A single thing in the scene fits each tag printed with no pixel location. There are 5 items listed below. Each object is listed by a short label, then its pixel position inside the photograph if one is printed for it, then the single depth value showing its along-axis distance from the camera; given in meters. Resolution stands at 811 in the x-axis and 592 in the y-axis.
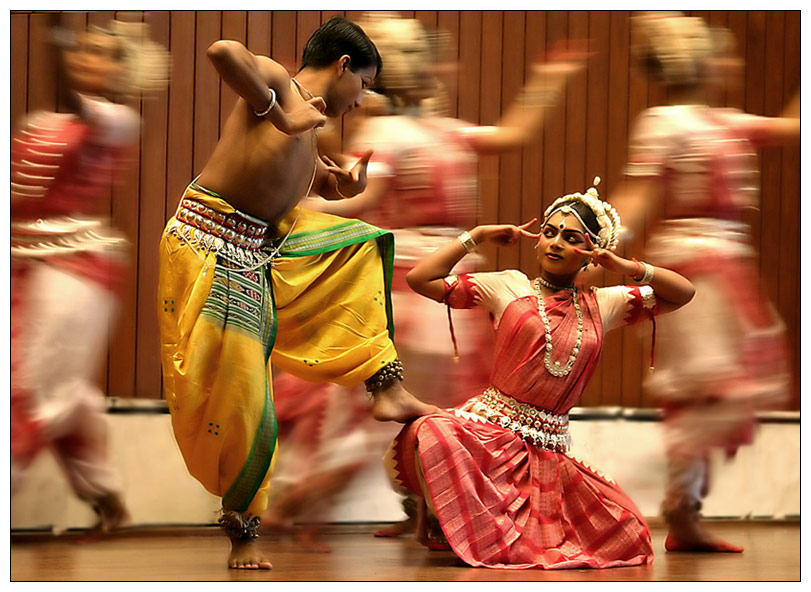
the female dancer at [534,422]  6.43
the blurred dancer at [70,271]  7.55
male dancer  6.05
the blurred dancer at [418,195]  7.96
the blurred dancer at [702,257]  7.93
